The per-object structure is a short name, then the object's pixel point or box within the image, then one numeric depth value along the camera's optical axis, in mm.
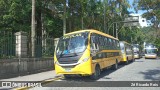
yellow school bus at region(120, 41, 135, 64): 13380
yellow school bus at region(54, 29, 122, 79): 6514
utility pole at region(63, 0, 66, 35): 12340
